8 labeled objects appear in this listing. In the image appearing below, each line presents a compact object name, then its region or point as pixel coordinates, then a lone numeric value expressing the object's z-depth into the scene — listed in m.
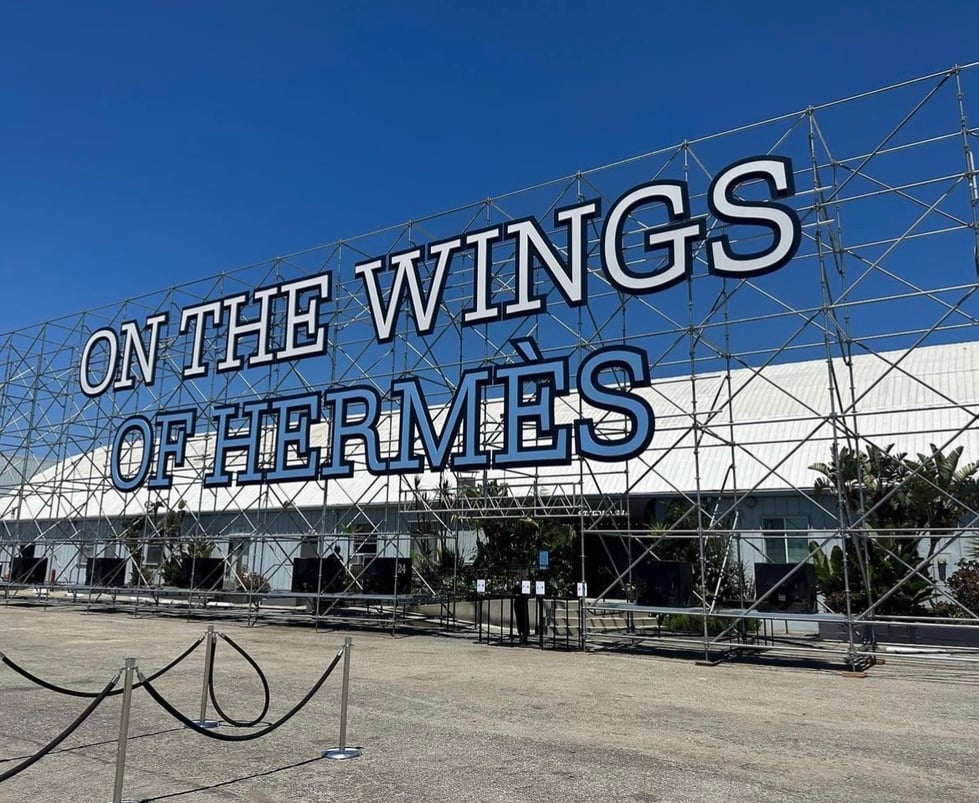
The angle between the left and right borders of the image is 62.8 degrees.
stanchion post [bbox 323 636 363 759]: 7.64
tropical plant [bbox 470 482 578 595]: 22.89
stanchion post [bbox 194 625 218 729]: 8.69
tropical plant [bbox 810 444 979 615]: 20.36
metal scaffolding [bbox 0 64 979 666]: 17.47
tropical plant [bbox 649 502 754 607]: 22.19
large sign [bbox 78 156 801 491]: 18.27
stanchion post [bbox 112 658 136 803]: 5.85
